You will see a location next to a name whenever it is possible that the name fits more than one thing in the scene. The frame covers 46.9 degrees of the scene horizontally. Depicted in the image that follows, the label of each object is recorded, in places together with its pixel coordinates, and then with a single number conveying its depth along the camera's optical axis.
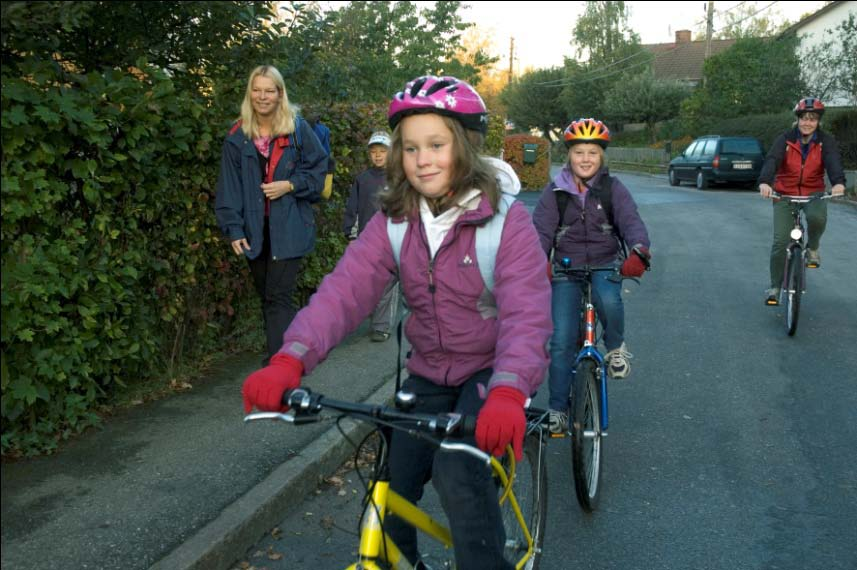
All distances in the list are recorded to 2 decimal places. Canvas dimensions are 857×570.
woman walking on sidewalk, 6.10
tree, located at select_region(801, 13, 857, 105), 29.91
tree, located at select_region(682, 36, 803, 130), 40.91
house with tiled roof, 79.12
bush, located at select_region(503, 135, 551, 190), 29.41
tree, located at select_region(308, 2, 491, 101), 11.96
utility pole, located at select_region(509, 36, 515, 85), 85.06
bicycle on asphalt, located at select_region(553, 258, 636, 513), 4.67
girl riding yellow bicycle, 2.82
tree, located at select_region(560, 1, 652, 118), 72.44
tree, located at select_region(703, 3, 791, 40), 88.25
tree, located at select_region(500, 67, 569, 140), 75.00
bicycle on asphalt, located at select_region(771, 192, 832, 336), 8.89
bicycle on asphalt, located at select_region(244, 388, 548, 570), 2.38
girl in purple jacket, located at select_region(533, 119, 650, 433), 5.27
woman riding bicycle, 9.03
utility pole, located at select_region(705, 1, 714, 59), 52.16
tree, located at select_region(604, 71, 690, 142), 62.03
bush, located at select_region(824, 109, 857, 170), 28.67
